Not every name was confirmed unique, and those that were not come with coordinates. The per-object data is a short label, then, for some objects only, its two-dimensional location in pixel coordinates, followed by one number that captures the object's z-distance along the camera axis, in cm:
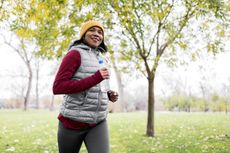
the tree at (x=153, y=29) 705
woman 267
